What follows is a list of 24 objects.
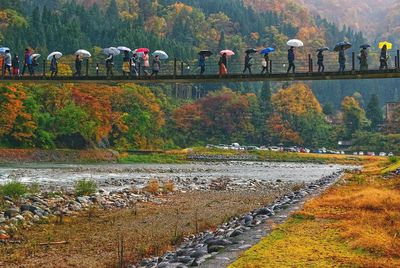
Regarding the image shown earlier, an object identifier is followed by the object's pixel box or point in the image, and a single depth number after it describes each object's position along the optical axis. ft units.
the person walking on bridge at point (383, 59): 74.62
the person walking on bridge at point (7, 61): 86.99
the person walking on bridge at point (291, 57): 79.05
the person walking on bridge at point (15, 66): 90.79
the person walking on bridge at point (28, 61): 88.63
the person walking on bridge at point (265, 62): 82.89
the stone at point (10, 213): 49.28
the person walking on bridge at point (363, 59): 75.97
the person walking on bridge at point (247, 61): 81.35
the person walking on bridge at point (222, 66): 81.97
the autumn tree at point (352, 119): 299.99
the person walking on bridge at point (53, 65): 89.20
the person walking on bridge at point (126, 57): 87.89
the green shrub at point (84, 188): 69.36
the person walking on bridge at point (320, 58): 78.69
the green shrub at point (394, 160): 117.19
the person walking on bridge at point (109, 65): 85.71
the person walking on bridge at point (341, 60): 77.15
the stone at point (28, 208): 53.01
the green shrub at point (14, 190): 61.57
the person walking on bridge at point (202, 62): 83.46
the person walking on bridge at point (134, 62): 87.04
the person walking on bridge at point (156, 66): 83.66
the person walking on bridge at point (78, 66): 87.83
